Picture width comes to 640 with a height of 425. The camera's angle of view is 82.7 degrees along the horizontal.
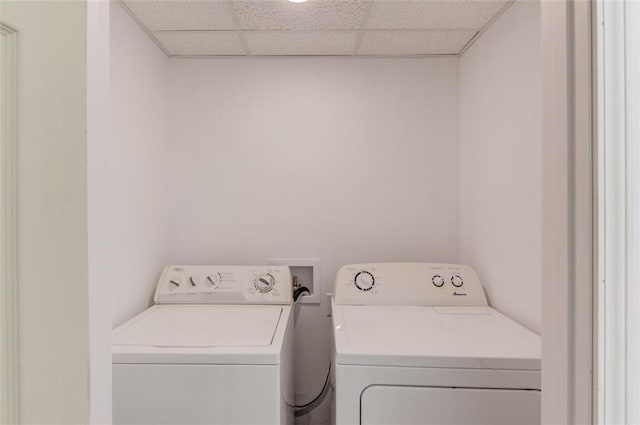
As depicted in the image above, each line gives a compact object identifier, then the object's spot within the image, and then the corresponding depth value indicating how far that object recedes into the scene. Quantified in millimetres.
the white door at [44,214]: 481
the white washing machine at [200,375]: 974
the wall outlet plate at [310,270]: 1809
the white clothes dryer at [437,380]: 960
